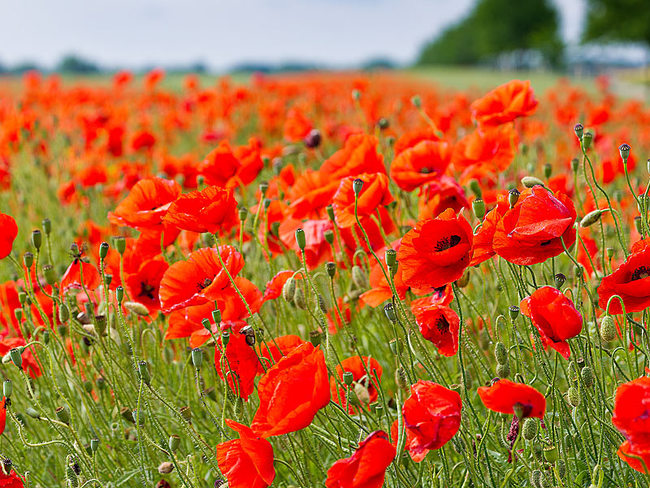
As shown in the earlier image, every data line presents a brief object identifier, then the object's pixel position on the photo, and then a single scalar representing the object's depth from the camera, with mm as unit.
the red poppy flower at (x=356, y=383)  1895
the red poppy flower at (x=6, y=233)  1994
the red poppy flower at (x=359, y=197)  1985
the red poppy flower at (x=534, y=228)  1794
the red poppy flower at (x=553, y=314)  1769
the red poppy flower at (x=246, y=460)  1808
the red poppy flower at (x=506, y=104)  2237
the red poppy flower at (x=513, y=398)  1761
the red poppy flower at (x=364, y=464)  1742
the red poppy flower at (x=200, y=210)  1945
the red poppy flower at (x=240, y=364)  1918
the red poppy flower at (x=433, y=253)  1837
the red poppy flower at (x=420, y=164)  2109
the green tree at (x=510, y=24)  43625
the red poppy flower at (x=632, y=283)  1787
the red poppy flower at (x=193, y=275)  1934
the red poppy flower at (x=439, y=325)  1903
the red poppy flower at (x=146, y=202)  2041
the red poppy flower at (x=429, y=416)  1759
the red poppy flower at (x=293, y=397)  1765
